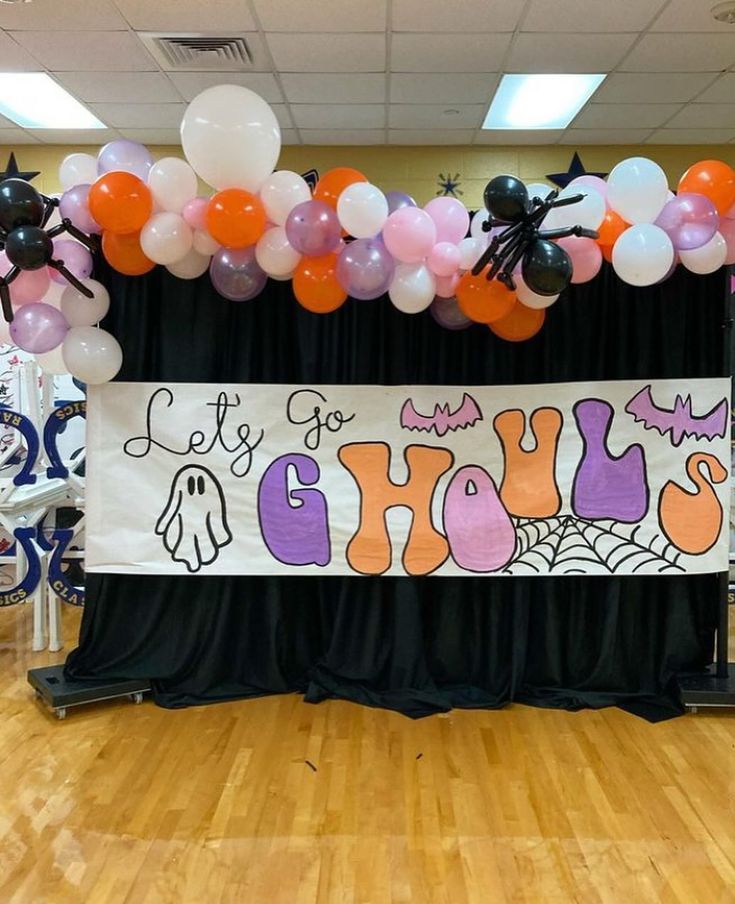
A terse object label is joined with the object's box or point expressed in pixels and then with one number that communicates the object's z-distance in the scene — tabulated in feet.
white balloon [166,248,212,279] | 9.55
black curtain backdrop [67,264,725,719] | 10.33
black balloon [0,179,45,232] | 8.45
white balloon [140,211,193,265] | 8.98
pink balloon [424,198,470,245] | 9.25
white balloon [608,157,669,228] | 8.81
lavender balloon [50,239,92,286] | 9.60
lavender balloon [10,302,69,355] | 9.33
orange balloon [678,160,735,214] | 8.98
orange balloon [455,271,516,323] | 9.06
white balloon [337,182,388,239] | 8.68
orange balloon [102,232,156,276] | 9.35
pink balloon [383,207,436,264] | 8.79
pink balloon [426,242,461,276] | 9.13
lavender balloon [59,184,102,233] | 9.14
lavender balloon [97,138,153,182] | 9.24
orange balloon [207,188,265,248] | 8.64
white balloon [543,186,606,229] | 8.75
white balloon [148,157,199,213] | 8.90
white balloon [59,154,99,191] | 9.52
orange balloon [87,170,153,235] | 8.72
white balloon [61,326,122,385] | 9.66
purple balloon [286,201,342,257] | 8.70
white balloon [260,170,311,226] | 8.87
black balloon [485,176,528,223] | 7.98
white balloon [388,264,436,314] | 9.19
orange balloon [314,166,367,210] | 9.03
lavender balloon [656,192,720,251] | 8.95
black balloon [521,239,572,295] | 8.24
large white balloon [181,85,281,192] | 8.39
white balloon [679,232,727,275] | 9.16
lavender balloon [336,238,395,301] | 8.93
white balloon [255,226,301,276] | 9.00
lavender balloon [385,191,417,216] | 9.30
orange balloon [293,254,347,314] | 9.18
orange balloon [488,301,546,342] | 9.52
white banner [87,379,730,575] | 10.25
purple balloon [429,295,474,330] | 9.75
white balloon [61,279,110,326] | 9.70
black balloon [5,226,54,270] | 8.39
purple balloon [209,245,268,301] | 9.26
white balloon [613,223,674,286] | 8.81
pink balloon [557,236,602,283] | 8.98
